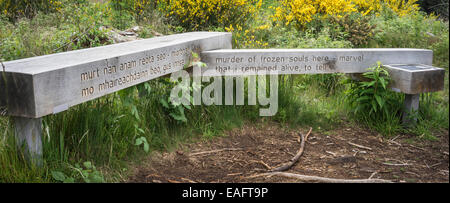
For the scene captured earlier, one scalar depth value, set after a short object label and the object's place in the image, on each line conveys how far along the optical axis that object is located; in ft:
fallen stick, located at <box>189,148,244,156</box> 12.46
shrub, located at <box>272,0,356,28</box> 26.80
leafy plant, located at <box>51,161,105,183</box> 8.87
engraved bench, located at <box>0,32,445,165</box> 8.23
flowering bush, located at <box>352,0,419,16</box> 30.73
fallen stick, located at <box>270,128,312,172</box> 11.56
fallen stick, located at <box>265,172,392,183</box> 10.49
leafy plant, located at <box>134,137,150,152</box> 10.63
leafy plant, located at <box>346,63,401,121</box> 14.17
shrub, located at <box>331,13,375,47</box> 24.39
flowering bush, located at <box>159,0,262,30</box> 25.30
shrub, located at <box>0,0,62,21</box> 26.45
